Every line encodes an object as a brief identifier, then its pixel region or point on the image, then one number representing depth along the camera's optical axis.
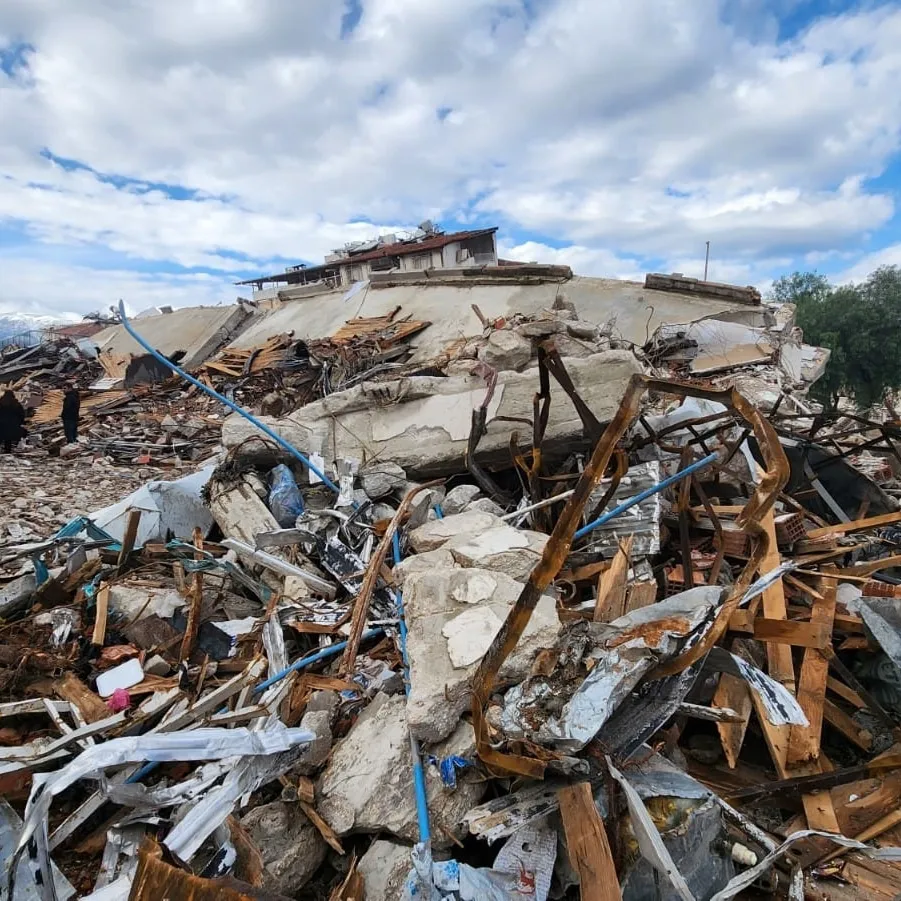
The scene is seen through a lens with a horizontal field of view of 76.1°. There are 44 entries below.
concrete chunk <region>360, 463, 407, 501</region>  4.59
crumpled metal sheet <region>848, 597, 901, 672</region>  2.55
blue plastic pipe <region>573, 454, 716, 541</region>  2.83
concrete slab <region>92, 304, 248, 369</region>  15.09
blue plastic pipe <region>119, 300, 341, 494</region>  4.59
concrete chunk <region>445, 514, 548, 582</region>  3.04
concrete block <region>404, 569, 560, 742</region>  2.18
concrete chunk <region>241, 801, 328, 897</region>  1.97
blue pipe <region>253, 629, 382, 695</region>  2.68
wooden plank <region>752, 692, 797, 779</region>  2.38
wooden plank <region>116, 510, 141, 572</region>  4.01
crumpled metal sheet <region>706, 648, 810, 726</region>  1.79
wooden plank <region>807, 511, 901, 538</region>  3.61
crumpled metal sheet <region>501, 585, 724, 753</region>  1.70
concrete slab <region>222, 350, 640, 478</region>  4.83
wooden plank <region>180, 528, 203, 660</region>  3.08
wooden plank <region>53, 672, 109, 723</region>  2.62
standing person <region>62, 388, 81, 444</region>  9.32
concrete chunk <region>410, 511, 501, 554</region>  3.49
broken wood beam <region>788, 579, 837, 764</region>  2.39
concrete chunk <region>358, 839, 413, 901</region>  1.89
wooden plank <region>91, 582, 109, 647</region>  3.17
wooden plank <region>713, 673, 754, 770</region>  2.43
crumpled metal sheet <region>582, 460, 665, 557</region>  3.44
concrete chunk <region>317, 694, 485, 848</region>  2.02
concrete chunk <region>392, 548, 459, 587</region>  3.10
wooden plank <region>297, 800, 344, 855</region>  2.02
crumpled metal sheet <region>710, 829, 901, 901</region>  1.74
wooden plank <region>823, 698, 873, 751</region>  2.58
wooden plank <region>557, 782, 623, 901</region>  1.63
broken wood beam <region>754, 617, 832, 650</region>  2.39
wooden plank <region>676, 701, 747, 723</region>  2.02
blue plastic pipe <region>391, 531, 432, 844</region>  1.90
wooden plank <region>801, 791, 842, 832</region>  2.21
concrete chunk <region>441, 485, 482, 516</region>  4.26
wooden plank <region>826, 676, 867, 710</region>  2.68
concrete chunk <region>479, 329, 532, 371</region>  5.69
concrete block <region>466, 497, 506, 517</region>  4.10
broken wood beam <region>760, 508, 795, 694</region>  2.67
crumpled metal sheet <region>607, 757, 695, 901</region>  1.57
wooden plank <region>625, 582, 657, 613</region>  2.78
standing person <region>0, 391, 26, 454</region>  8.88
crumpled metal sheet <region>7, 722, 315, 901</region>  1.83
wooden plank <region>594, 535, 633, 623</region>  2.75
